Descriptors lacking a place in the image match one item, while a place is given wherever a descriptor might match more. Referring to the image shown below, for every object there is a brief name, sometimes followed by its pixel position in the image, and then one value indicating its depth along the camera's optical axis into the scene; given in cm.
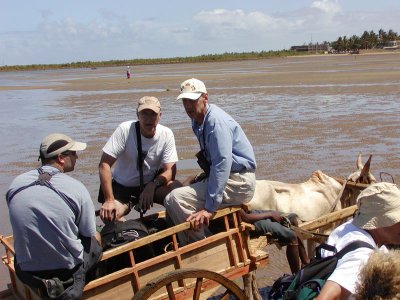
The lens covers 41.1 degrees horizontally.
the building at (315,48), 12916
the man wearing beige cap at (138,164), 538
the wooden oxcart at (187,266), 402
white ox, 562
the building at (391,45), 11194
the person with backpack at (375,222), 318
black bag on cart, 446
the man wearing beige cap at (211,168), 461
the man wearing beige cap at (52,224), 359
